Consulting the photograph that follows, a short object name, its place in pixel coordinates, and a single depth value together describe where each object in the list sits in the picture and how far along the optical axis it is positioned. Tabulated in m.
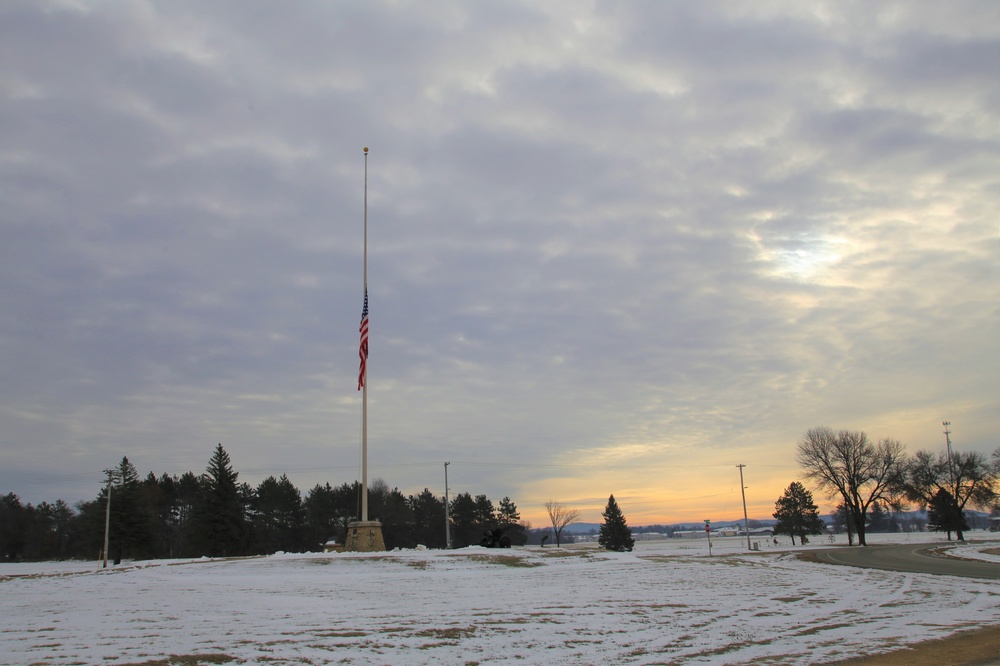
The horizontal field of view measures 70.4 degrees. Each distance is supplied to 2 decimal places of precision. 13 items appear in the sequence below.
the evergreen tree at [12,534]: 94.38
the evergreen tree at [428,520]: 101.36
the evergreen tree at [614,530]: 98.44
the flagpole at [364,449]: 40.38
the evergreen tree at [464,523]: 97.31
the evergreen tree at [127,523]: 64.89
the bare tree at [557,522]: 102.70
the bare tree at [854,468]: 73.44
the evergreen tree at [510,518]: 97.06
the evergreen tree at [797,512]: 100.00
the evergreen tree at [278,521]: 87.50
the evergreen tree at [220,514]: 71.06
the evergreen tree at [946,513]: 77.94
